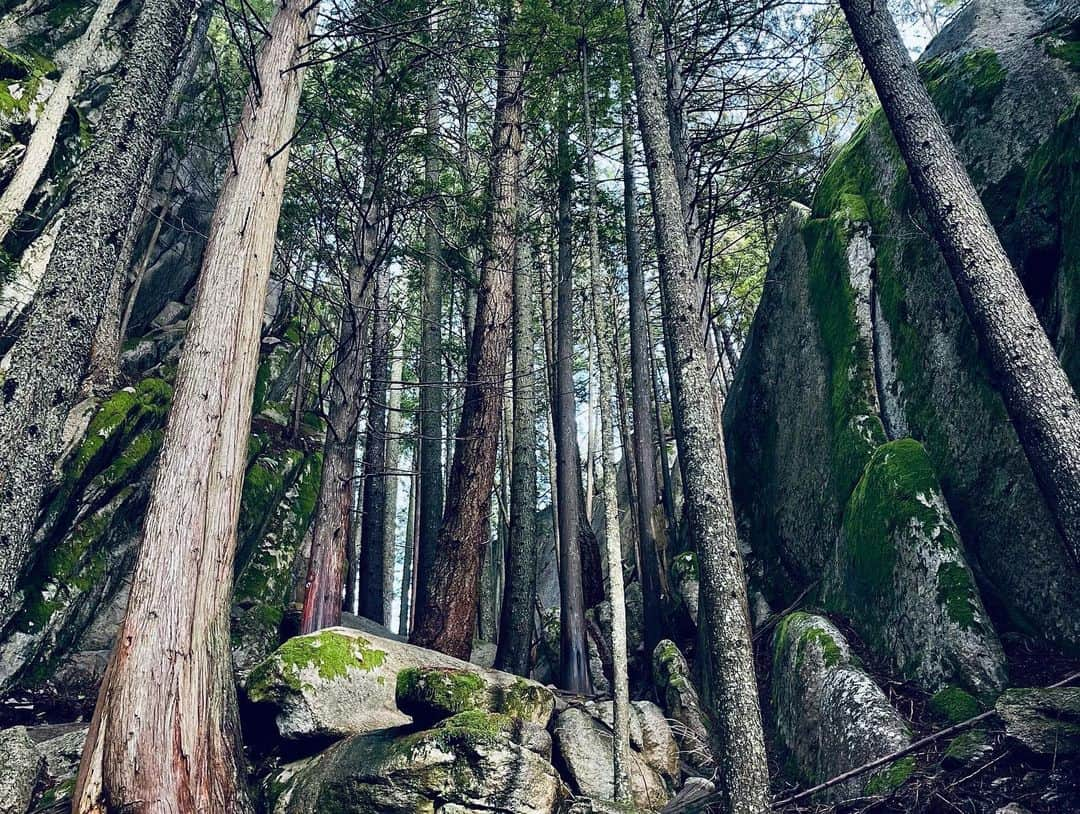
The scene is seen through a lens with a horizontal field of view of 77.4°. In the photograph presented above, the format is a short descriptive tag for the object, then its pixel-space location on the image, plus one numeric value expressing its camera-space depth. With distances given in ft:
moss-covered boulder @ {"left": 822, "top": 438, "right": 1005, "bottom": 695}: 16.93
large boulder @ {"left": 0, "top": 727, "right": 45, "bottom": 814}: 15.99
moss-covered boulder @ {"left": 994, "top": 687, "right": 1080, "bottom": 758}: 12.68
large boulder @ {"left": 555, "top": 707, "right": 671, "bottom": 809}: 20.89
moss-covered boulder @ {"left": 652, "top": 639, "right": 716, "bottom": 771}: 25.03
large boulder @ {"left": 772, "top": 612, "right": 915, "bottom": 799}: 15.70
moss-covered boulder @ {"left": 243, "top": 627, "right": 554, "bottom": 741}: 17.83
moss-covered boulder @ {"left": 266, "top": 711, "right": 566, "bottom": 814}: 15.07
